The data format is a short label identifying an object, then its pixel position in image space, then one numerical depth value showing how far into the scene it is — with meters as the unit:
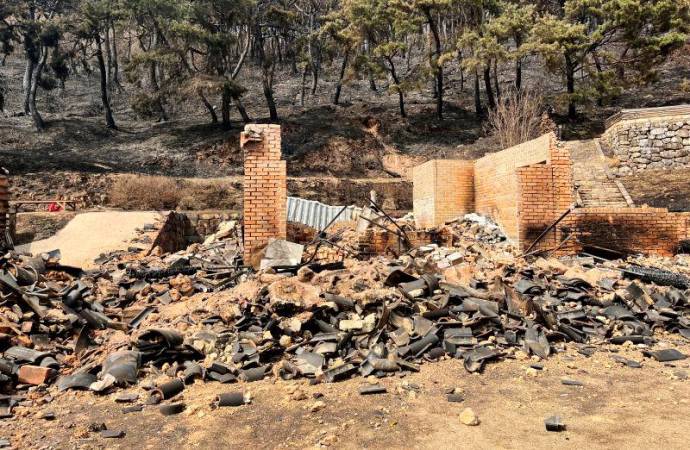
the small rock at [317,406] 3.19
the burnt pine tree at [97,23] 24.77
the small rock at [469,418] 2.90
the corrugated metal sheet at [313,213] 10.24
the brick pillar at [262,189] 6.66
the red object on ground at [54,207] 15.41
